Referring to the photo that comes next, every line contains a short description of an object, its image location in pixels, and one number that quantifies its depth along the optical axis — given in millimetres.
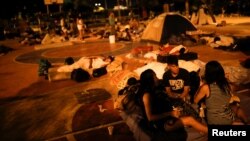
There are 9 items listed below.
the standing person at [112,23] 14887
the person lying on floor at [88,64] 7440
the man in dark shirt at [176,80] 3890
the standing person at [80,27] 15537
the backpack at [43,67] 7851
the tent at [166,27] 9854
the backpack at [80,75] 7021
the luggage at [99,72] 7278
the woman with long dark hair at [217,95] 2928
